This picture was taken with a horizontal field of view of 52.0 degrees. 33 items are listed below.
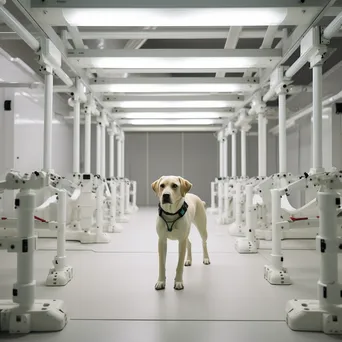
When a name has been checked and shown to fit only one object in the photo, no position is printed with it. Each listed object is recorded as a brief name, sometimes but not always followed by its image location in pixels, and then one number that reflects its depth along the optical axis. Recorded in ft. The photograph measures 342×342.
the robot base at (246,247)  14.05
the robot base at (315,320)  6.68
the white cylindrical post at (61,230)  9.96
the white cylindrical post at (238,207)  17.58
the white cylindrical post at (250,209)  13.55
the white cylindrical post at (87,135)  16.80
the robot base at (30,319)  6.64
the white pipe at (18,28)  7.79
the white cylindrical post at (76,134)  14.47
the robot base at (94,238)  16.12
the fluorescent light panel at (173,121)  25.54
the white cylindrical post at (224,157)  27.07
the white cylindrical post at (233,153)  24.14
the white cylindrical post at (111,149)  24.91
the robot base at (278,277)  9.79
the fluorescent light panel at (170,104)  18.67
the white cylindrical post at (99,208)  15.79
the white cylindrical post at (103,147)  20.73
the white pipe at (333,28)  8.30
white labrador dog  9.01
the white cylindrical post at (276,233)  9.92
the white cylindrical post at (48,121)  10.64
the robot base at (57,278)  9.60
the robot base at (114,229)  19.51
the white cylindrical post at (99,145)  20.63
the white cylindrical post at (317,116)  9.79
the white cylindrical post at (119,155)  27.71
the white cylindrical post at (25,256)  6.71
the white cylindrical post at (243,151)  20.99
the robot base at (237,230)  18.40
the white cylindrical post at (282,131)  12.42
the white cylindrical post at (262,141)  15.51
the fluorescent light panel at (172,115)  22.20
